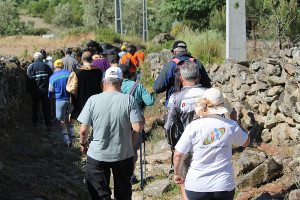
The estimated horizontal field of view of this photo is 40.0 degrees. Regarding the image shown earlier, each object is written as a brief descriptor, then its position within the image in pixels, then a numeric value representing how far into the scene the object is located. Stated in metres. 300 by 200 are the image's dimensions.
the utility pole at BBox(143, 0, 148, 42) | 34.59
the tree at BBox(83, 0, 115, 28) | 50.16
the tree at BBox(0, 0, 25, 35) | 43.47
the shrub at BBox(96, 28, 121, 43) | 26.62
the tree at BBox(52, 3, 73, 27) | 72.06
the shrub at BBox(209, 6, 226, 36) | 17.36
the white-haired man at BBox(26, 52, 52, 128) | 10.07
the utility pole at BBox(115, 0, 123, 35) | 28.70
